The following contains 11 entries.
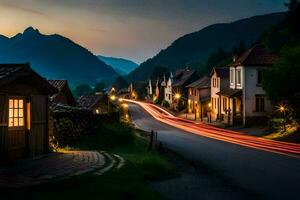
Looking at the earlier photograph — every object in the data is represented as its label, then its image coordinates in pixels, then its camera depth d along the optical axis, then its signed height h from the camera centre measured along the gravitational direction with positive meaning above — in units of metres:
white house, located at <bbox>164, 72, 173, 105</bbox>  109.39 +4.32
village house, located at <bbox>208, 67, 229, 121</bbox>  66.38 +3.43
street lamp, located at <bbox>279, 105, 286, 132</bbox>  43.77 -0.11
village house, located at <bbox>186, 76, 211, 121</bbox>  78.60 +2.29
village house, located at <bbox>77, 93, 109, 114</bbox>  59.06 +0.89
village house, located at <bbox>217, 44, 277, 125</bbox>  54.84 +2.48
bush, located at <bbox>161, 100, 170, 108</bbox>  109.73 +1.27
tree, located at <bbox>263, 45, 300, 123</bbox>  40.03 +2.51
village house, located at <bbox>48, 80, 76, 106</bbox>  41.28 +1.35
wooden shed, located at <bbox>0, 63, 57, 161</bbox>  16.52 -0.08
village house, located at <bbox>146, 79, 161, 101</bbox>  130.07 +5.62
